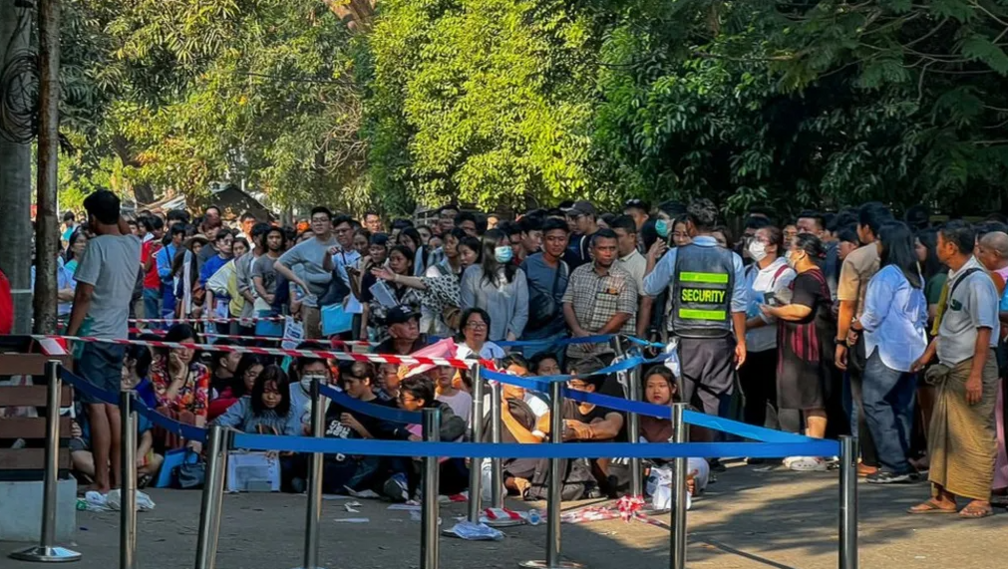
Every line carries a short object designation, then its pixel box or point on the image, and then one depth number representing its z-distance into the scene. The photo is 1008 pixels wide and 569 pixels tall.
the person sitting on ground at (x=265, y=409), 12.67
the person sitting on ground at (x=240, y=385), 12.90
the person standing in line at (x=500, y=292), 13.73
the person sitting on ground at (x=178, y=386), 12.52
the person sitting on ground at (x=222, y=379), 13.03
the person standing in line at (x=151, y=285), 19.89
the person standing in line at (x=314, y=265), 16.94
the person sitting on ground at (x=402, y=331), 13.16
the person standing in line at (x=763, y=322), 13.15
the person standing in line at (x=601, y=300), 13.17
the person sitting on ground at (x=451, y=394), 12.27
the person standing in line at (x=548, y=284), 14.02
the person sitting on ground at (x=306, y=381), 13.02
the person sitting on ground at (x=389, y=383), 12.72
